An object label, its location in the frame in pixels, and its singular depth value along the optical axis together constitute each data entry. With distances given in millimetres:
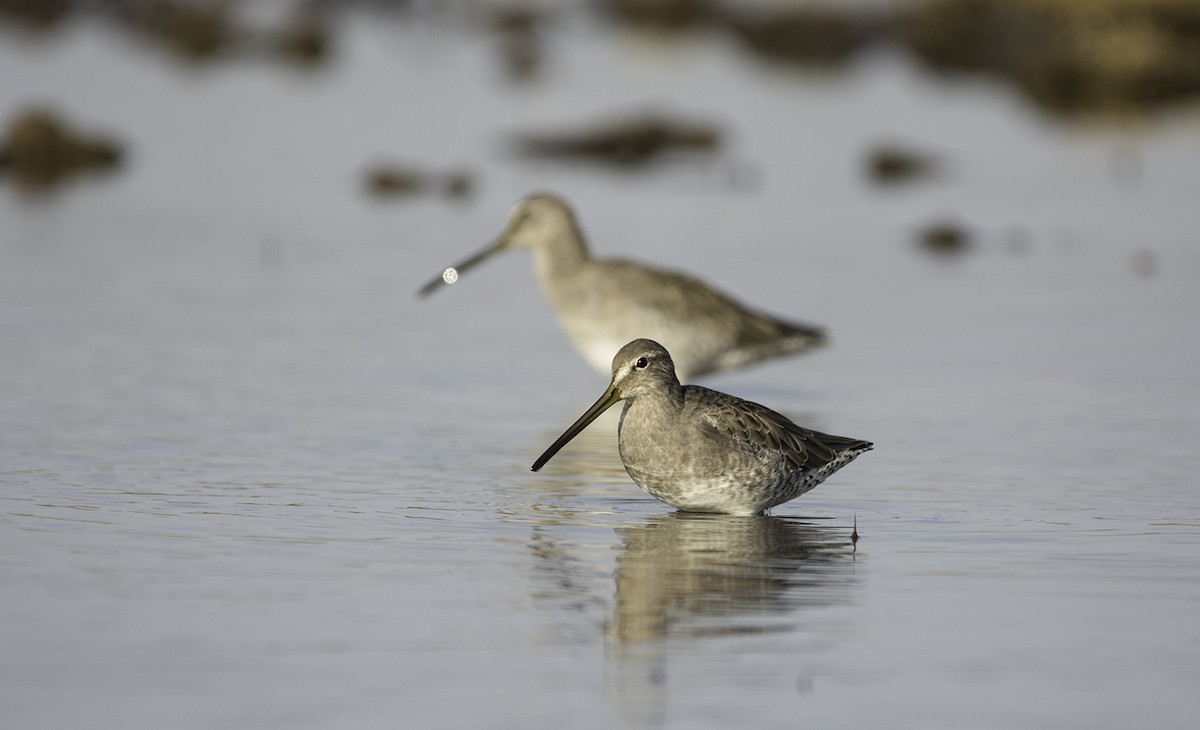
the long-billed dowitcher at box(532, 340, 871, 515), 16641
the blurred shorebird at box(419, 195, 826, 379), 23500
